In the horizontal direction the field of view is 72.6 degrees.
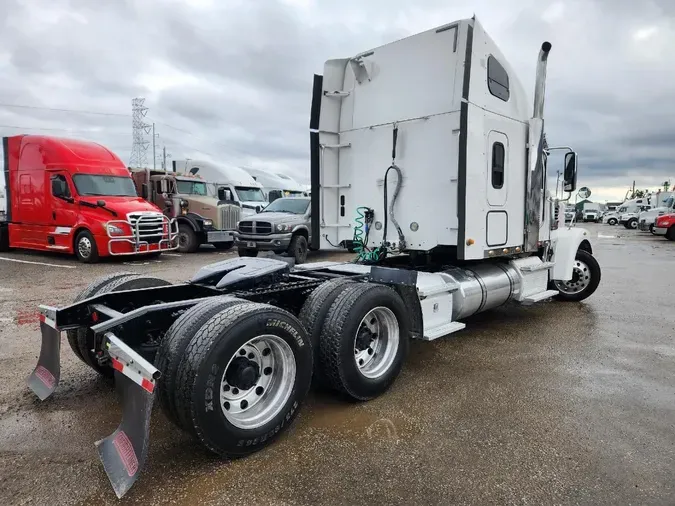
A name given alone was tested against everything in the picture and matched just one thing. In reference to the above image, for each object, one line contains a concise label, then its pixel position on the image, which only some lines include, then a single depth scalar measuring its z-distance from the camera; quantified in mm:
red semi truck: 12328
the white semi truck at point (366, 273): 2768
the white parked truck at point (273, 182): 30353
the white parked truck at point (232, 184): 18328
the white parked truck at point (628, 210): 39281
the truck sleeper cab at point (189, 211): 15852
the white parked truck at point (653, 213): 27392
